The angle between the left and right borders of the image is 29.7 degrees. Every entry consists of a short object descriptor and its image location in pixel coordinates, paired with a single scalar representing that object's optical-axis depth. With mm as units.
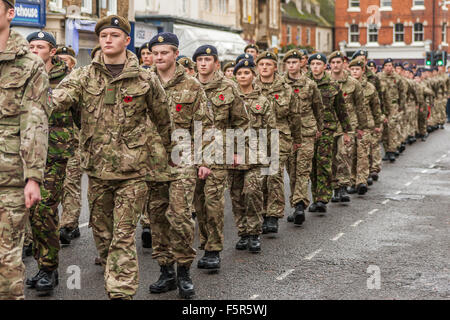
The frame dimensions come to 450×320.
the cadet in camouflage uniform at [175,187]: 6996
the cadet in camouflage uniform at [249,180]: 8969
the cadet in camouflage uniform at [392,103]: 19000
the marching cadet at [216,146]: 8062
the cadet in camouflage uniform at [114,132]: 6059
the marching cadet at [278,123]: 10148
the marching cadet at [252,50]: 15273
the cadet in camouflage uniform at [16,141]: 4953
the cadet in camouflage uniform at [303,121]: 10984
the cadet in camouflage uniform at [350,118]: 12594
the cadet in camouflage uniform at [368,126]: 13930
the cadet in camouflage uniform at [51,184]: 7160
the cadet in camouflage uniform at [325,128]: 11617
